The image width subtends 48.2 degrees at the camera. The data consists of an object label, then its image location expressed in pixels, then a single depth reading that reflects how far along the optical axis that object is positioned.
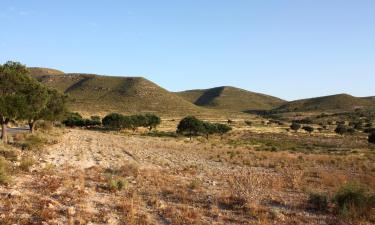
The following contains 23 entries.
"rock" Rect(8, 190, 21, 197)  13.34
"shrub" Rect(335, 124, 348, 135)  88.49
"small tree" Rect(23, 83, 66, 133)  36.53
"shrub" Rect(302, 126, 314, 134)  93.41
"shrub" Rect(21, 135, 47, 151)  30.21
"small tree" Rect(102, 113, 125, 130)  85.88
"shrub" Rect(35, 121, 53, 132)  56.97
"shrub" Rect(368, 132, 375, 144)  61.72
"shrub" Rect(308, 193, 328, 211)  14.27
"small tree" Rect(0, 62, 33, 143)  32.34
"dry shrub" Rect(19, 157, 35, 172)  19.23
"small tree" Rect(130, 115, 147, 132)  86.72
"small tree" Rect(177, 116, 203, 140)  73.19
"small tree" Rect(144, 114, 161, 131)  88.81
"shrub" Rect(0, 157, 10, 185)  15.23
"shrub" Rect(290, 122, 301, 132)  98.05
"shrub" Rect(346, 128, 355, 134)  89.81
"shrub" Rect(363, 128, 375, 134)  92.35
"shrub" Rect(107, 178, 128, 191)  15.80
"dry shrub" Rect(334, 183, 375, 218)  13.13
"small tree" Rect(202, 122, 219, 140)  76.36
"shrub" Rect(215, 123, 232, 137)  81.70
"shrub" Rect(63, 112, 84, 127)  91.62
